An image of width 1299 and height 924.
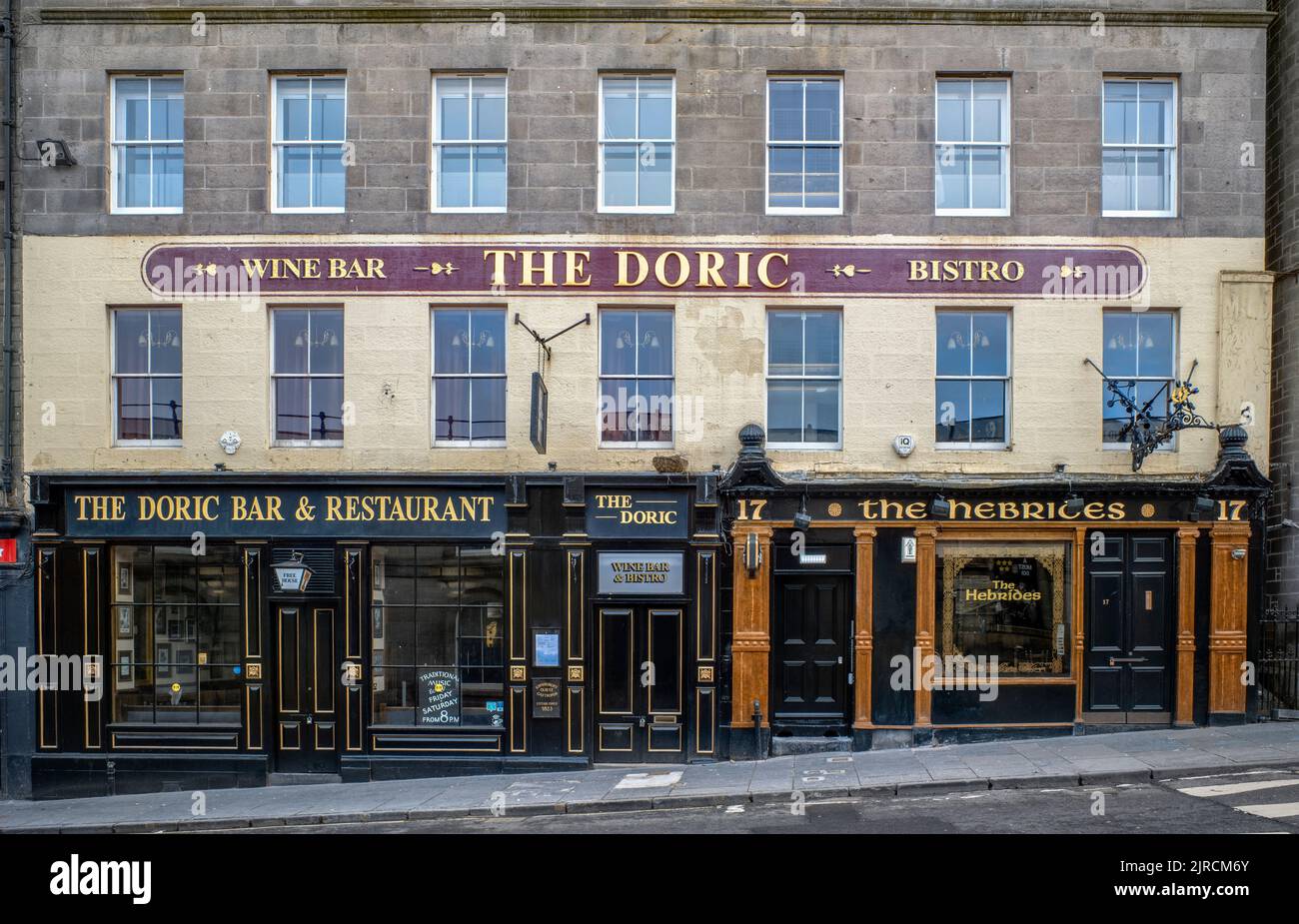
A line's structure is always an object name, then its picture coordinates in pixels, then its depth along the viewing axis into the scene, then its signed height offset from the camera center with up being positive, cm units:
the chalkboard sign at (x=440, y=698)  1430 -371
